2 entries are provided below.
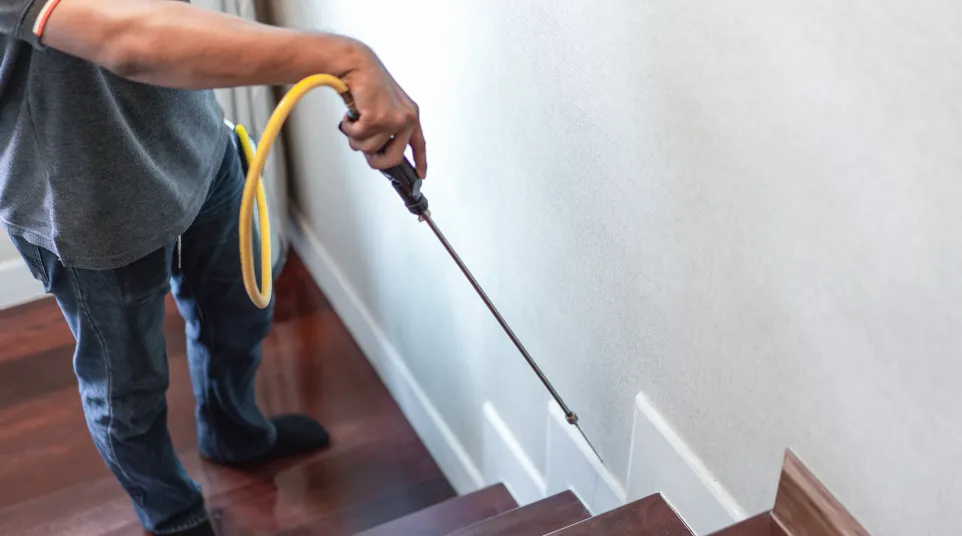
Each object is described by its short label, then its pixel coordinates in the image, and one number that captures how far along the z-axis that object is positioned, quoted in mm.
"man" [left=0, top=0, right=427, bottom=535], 883
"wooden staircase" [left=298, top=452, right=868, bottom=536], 913
